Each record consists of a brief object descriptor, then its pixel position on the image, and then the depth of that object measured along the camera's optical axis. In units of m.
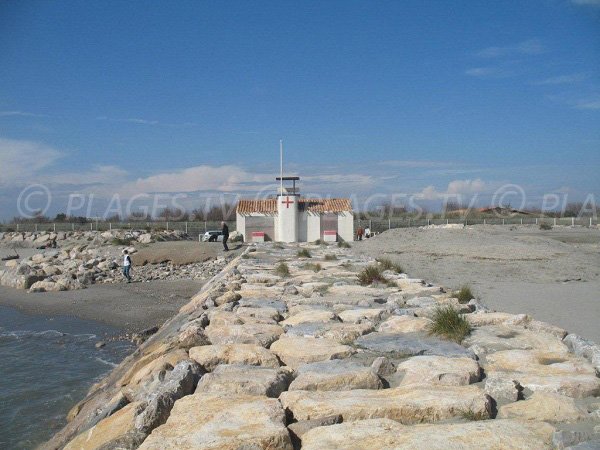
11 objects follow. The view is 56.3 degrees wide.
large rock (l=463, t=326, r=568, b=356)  4.36
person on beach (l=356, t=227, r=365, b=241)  31.39
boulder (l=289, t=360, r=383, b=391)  3.45
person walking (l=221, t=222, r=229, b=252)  23.48
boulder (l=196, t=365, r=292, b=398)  3.45
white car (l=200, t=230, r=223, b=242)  31.06
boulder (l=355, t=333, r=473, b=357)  4.31
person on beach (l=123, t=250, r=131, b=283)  19.94
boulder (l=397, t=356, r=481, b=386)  3.51
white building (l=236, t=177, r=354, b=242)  26.55
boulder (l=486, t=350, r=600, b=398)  3.29
